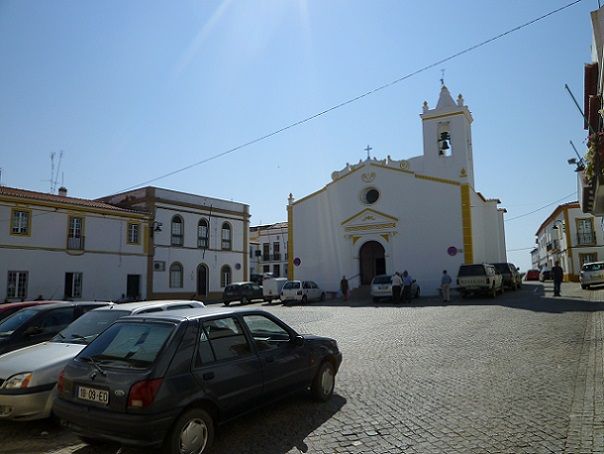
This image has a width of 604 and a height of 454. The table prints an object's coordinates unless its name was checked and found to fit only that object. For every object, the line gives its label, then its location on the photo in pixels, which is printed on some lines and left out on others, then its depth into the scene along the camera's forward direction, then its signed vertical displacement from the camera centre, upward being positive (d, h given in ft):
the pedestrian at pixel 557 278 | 75.16 +0.46
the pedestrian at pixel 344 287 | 92.22 -0.68
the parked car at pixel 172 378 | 14.33 -3.07
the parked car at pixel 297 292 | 91.04 -1.38
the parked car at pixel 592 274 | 88.63 +1.18
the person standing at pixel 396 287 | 77.61 -0.61
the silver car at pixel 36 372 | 18.60 -3.39
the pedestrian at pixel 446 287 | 76.33 -0.80
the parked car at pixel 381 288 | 81.15 -0.77
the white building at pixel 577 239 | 137.49 +12.38
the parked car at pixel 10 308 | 35.65 -1.45
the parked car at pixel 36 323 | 25.89 -2.01
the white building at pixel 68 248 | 86.84 +8.11
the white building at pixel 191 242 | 113.19 +11.58
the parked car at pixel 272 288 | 102.27 -0.62
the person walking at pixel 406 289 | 79.35 -1.00
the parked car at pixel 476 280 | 76.54 +0.35
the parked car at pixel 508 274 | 97.45 +1.58
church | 96.78 +14.69
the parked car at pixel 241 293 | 102.12 -1.59
